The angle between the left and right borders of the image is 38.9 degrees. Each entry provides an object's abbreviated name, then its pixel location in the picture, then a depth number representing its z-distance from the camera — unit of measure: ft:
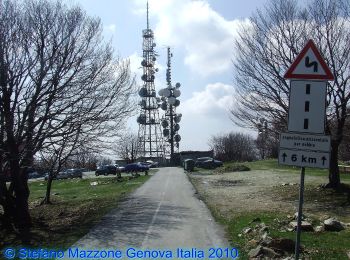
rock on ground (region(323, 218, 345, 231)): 39.34
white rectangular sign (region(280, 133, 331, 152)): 21.89
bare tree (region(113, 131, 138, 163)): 272.86
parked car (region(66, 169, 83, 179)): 211.37
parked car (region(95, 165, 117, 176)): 221.66
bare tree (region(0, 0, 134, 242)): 53.67
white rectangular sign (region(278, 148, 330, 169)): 21.84
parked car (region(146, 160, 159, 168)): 287.81
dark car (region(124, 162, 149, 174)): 205.98
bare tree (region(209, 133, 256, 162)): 378.03
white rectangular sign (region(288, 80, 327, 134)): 22.24
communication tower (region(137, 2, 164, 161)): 254.47
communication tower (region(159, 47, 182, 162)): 282.77
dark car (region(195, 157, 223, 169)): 231.40
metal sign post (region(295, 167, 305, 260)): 21.50
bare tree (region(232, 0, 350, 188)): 70.13
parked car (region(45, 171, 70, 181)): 217.77
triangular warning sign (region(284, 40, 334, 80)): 22.27
